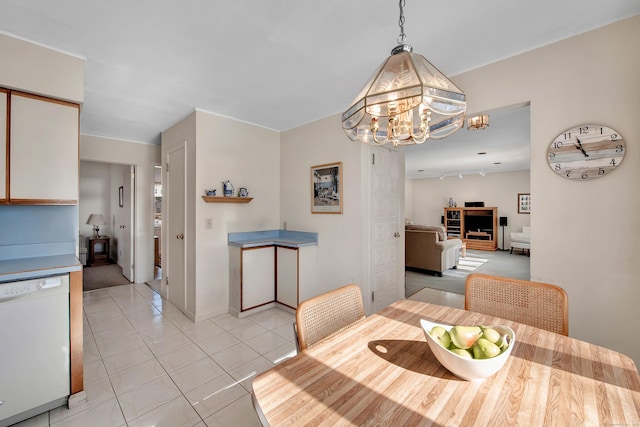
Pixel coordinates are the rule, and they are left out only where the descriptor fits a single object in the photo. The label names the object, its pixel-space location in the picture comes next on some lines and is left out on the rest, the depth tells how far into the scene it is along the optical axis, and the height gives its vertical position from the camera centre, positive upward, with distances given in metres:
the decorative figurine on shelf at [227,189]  3.15 +0.29
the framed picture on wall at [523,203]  7.65 +0.28
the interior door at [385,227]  3.08 -0.17
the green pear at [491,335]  0.91 -0.43
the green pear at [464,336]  0.91 -0.43
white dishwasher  1.52 -0.81
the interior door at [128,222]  4.36 -0.15
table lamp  5.40 -0.13
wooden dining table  0.72 -0.55
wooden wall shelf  2.99 +0.17
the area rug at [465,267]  5.10 -1.17
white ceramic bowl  0.83 -0.48
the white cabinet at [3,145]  1.74 +0.45
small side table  5.63 -0.84
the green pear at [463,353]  0.87 -0.47
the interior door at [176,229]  3.24 -0.20
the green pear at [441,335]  0.94 -0.45
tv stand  8.11 -0.42
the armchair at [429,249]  4.93 -0.70
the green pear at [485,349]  0.85 -0.45
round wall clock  1.61 +0.39
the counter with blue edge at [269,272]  3.12 -0.72
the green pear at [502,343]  0.90 -0.45
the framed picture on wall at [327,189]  3.15 +0.30
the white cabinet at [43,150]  1.79 +0.45
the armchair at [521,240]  6.87 -0.71
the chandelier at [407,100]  0.92 +0.43
